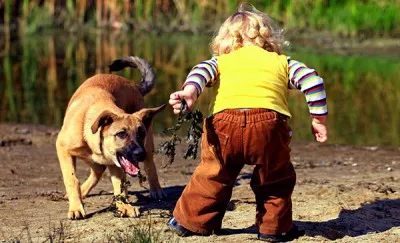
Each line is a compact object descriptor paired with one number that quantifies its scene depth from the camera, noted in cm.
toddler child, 1239
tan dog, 1444
